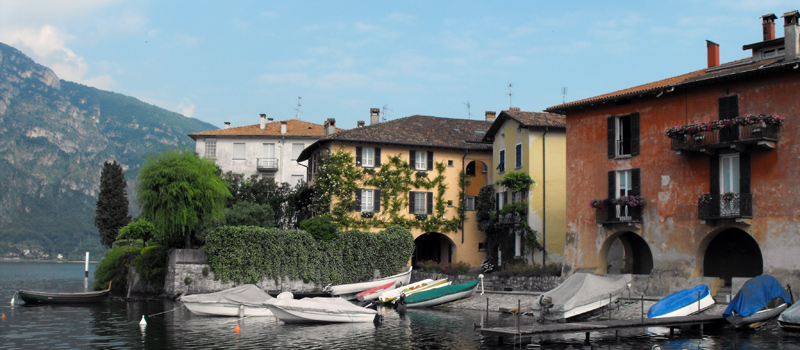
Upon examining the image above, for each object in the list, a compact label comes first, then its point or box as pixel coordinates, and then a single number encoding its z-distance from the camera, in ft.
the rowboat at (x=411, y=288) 140.87
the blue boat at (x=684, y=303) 95.64
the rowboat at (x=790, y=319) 85.97
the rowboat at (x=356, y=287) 156.56
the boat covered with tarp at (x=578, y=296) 98.07
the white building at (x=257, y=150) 242.37
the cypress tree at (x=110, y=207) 259.39
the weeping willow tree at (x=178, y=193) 156.46
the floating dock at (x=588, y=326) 81.51
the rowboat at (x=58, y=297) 144.17
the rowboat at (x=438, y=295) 135.13
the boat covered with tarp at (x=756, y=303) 91.69
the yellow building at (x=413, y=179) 178.40
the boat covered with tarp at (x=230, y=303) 118.21
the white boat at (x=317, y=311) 107.34
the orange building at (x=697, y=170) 100.94
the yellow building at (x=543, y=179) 159.06
